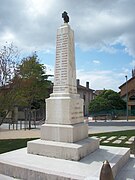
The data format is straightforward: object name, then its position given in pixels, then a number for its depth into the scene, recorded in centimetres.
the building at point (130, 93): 3334
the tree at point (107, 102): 2957
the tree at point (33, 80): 1690
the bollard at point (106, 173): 309
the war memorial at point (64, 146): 424
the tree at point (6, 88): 1067
